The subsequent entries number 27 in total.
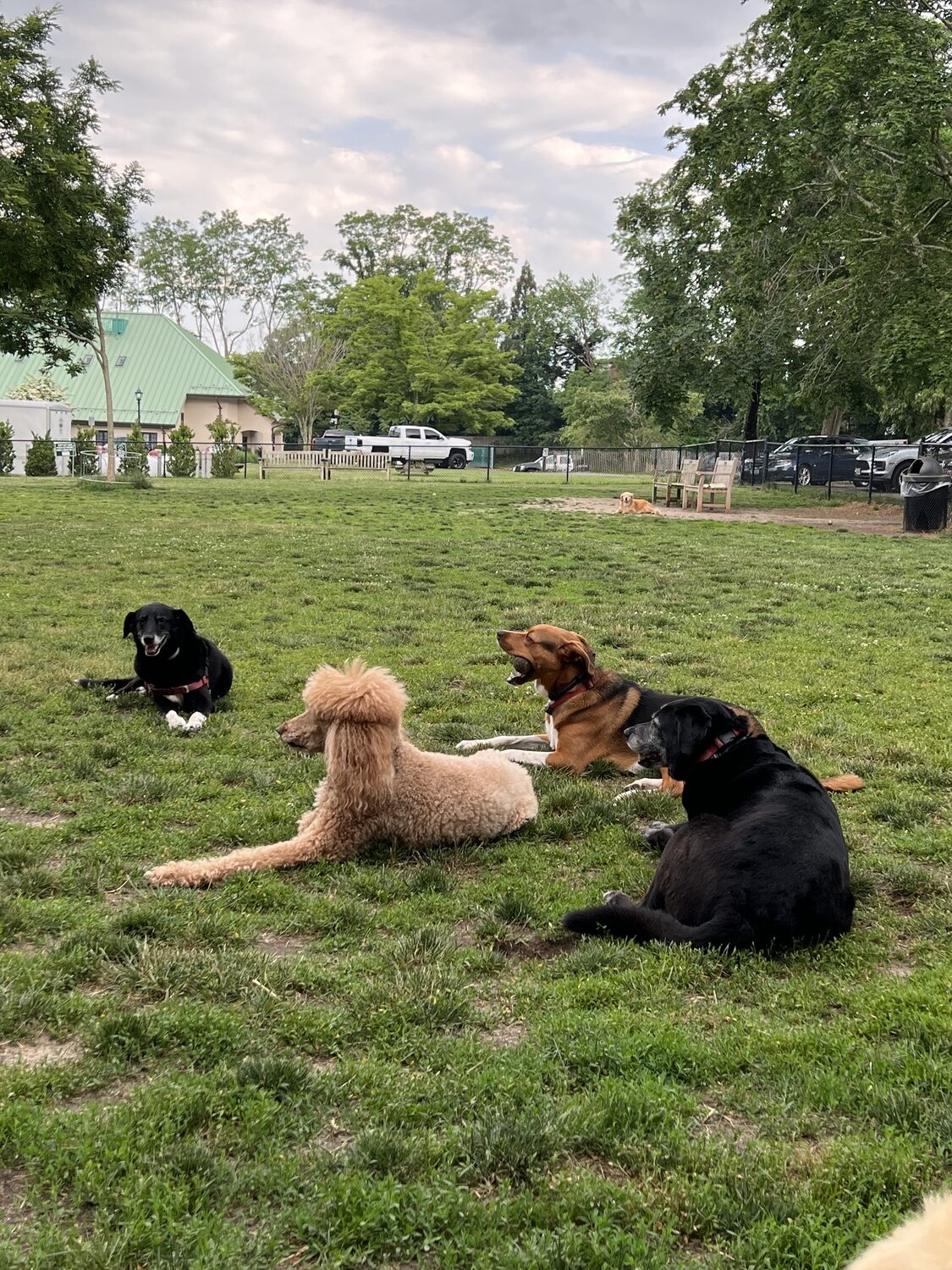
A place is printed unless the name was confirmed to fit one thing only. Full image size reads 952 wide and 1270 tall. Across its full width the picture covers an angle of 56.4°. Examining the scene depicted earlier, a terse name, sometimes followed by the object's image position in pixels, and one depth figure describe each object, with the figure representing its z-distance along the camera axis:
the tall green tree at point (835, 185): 17.42
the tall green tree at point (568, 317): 79.12
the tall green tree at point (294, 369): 62.12
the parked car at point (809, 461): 32.81
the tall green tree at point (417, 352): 57.28
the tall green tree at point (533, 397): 77.19
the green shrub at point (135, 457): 32.41
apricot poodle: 3.99
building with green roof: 57.34
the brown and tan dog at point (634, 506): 23.30
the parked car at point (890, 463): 29.23
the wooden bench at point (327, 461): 43.16
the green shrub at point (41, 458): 35.72
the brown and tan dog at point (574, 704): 5.50
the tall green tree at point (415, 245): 67.81
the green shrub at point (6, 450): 36.81
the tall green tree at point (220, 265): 71.31
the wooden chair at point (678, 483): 26.12
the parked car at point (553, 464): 54.95
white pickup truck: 49.50
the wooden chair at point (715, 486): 24.53
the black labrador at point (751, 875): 3.26
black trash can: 18.97
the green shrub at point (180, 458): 39.09
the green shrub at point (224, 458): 39.06
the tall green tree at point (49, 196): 13.71
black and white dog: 6.17
